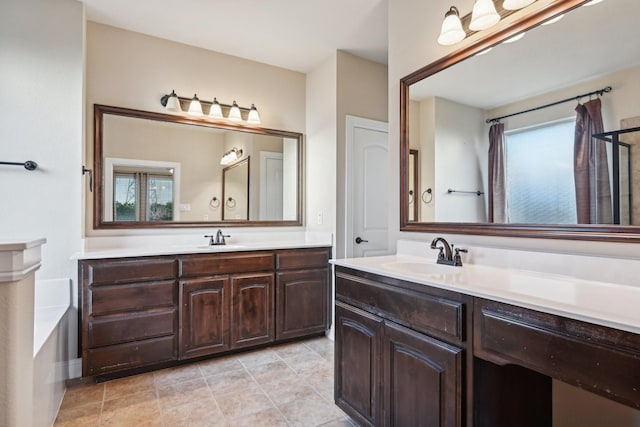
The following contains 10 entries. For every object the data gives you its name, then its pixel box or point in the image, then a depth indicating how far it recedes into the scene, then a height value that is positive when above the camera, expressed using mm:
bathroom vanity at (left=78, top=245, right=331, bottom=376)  2277 -692
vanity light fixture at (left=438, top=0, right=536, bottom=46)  1611 +1015
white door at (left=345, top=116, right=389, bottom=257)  3195 +282
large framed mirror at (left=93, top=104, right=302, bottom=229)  2723 +411
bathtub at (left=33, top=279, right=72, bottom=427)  1582 -725
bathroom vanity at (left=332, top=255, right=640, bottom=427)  894 -442
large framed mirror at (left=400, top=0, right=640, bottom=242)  1281 +413
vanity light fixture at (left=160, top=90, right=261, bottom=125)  2928 +1016
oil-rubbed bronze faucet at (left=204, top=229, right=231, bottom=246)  3043 -214
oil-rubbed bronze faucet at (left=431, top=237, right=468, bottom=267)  1769 -217
